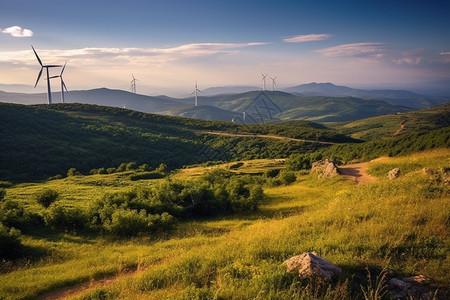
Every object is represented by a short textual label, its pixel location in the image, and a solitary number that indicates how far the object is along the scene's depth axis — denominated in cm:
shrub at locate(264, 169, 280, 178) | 5685
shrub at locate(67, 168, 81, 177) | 6551
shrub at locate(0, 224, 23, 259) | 1468
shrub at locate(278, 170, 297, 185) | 4441
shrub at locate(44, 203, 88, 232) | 2042
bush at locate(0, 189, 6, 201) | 2514
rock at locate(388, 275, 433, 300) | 786
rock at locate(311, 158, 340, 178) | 3841
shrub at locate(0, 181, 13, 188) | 4774
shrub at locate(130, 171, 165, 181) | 5634
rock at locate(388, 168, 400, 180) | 3013
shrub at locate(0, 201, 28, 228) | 1910
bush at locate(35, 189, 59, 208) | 2538
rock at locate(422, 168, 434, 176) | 2436
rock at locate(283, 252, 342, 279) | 830
